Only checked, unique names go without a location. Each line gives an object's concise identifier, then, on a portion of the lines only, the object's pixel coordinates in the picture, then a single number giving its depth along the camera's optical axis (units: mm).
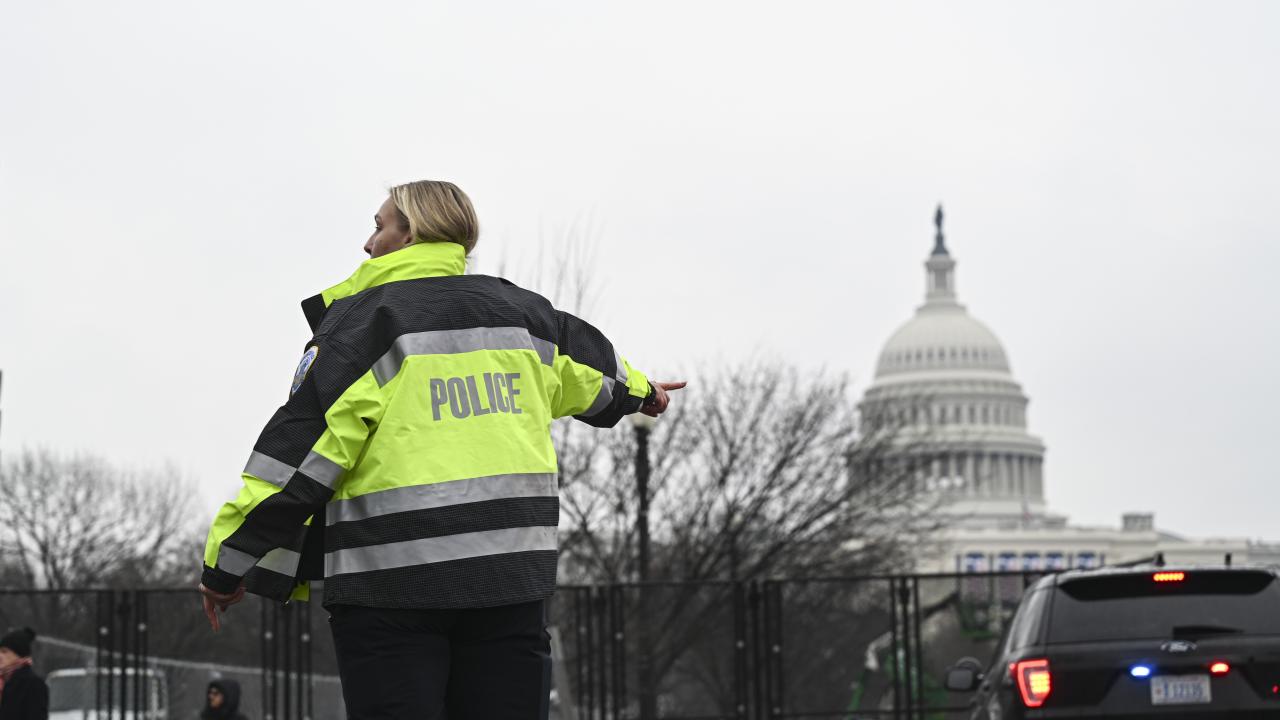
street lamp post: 19312
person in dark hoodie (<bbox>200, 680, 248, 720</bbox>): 12281
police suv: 8312
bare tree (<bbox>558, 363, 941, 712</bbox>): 26031
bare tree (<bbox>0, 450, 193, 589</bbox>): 44625
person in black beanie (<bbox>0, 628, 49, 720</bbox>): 9438
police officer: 4145
